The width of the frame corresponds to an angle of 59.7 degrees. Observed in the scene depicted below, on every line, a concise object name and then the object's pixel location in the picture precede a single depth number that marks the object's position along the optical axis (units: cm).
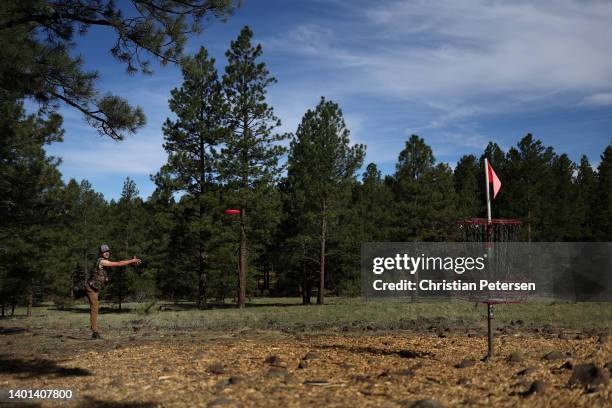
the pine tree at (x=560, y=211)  4241
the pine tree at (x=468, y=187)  4275
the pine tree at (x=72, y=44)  863
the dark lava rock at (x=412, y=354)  916
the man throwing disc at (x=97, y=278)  1027
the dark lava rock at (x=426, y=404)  556
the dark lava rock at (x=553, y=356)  843
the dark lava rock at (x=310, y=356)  880
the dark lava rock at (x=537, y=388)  609
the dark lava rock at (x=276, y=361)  828
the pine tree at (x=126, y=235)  3428
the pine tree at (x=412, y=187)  3434
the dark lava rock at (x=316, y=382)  689
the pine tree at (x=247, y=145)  2920
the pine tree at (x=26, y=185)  2053
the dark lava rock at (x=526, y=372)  720
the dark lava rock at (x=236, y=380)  703
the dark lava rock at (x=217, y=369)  772
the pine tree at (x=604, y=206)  4419
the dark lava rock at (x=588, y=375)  617
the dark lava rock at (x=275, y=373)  745
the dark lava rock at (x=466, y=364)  799
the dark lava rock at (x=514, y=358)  817
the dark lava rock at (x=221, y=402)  596
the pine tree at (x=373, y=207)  3643
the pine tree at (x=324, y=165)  3181
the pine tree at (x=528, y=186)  4041
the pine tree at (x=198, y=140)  2927
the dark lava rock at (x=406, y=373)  732
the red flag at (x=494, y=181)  749
